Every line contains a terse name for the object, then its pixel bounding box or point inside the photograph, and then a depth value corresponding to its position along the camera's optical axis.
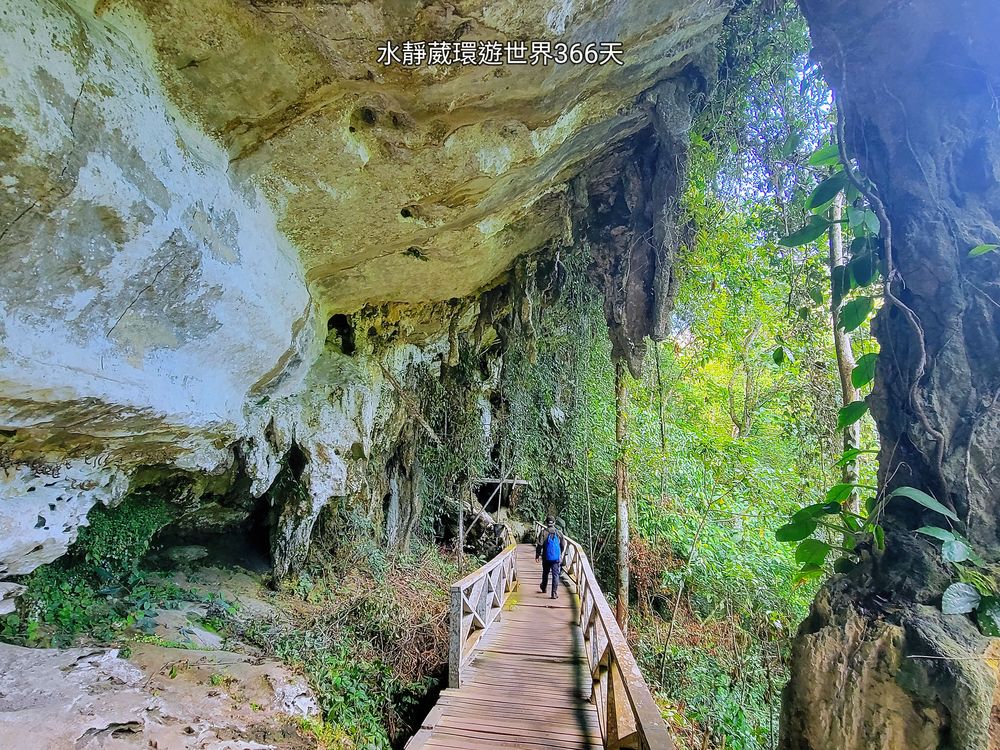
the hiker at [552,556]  8.54
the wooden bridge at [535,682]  3.46
